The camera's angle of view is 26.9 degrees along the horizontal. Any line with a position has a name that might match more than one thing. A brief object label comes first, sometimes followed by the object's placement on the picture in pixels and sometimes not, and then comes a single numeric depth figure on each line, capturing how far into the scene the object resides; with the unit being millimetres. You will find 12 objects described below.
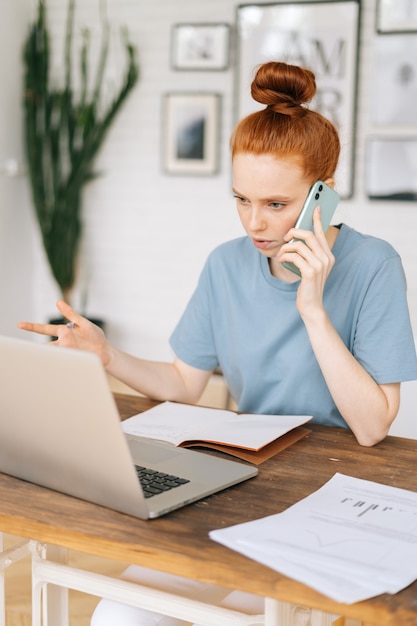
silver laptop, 1085
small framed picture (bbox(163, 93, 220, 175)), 4605
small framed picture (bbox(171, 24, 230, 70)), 4527
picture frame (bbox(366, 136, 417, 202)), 4199
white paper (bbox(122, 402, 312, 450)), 1523
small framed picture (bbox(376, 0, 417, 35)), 4113
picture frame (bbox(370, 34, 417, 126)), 4137
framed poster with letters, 4258
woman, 1594
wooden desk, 992
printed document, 998
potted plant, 4695
